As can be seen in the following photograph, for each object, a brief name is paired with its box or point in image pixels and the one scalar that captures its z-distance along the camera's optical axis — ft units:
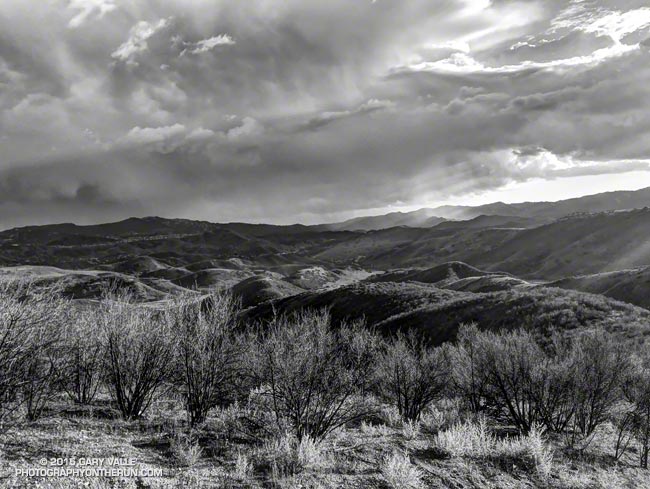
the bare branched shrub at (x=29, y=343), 29.73
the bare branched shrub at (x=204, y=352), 38.42
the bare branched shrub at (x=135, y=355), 39.88
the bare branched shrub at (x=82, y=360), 43.55
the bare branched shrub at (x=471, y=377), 52.74
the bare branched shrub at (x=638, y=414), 42.01
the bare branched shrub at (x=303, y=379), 35.04
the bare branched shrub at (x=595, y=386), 46.16
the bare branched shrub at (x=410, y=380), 50.88
